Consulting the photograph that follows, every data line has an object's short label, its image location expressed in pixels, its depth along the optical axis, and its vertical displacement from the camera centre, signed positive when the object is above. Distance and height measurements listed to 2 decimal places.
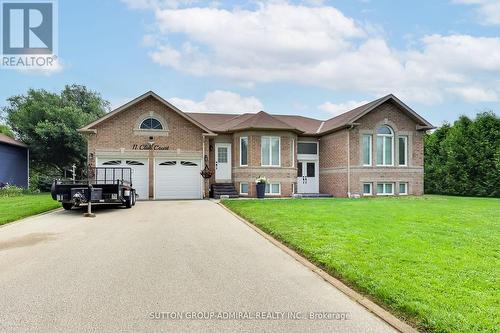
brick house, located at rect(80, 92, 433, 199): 21.20 +1.22
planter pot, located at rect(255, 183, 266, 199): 21.45 -0.97
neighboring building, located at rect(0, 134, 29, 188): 29.42 +0.91
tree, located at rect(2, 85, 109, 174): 32.03 +3.56
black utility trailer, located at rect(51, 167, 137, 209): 14.17 -0.70
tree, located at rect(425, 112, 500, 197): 24.08 +0.70
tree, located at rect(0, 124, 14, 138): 44.25 +4.95
